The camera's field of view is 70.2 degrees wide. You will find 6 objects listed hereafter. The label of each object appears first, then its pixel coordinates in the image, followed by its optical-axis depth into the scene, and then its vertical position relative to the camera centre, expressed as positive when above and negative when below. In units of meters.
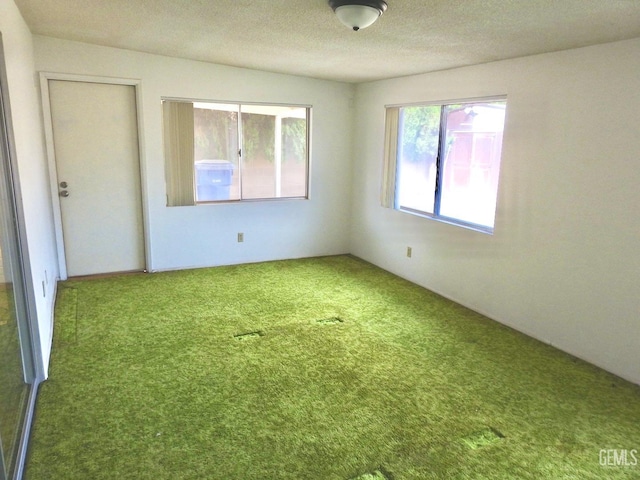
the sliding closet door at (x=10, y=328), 2.09 -0.96
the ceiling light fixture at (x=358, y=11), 2.52 +0.76
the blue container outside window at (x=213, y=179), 5.39 -0.40
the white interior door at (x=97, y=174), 4.72 -0.33
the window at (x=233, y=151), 5.16 -0.07
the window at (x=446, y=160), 4.26 -0.10
